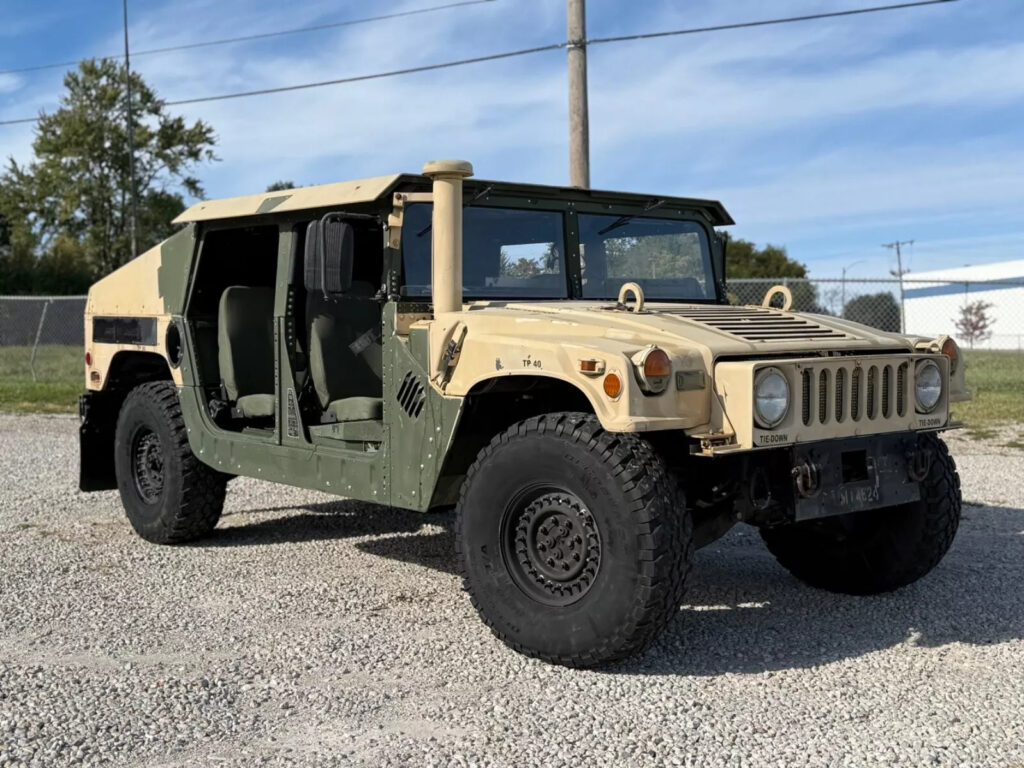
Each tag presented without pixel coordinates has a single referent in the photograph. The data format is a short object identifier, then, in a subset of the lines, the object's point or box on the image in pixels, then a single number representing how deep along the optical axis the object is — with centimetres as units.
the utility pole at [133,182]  2603
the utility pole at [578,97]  1152
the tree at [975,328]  2855
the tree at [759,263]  3912
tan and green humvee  414
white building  3953
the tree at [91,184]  4006
